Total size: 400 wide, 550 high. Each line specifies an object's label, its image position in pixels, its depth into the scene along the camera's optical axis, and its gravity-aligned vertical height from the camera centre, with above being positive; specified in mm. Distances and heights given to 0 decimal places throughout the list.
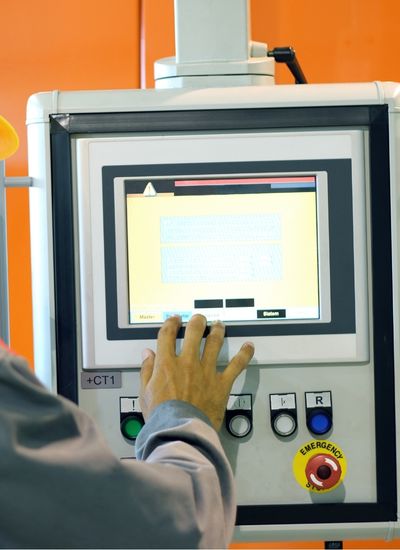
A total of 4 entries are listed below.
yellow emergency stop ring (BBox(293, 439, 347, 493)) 1851 -223
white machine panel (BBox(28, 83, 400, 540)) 1834 -9
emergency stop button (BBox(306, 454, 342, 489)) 1846 -238
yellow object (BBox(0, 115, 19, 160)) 1716 +120
